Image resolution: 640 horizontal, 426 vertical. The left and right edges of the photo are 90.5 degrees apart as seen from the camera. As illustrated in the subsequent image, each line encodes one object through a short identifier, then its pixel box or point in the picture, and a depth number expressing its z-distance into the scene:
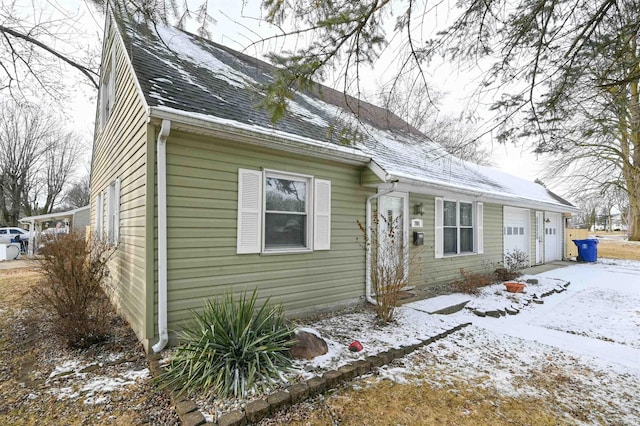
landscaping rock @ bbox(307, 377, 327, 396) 2.98
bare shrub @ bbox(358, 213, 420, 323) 4.83
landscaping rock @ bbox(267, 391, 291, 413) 2.73
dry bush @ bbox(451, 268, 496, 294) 7.10
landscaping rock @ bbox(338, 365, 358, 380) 3.27
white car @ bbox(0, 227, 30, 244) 20.12
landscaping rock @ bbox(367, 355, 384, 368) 3.57
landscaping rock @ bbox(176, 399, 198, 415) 2.60
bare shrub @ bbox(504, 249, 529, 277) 9.93
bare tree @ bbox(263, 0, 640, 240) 3.09
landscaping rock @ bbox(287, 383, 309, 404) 2.86
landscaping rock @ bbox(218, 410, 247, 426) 2.47
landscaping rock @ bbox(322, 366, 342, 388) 3.13
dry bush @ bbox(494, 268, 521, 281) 8.59
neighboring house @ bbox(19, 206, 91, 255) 16.83
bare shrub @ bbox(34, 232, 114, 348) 4.03
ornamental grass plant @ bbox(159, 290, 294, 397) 2.94
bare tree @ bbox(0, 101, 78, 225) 22.31
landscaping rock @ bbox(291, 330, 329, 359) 3.57
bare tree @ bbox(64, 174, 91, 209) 32.28
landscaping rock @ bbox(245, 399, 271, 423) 2.58
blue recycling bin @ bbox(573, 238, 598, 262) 13.30
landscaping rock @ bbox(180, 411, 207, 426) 2.45
